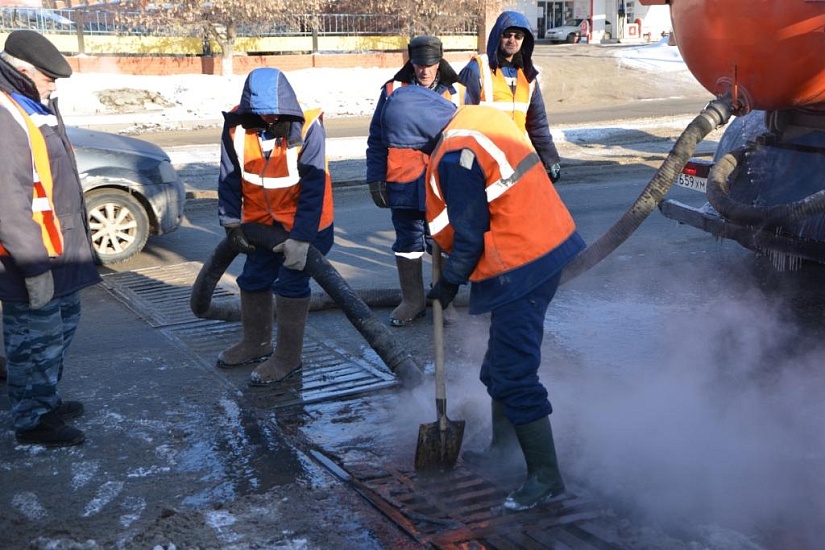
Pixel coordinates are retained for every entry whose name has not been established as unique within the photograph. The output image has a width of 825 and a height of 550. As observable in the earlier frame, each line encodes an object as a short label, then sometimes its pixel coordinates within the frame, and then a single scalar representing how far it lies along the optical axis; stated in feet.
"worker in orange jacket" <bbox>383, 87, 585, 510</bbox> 12.06
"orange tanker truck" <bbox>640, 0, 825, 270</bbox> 15.65
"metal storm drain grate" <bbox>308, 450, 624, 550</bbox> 11.72
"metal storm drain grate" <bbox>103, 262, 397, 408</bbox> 17.13
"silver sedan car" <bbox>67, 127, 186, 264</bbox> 25.94
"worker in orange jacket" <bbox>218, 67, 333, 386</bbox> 16.19
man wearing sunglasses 20.71
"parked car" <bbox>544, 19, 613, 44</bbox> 154.71
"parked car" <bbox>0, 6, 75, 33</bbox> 84.33
